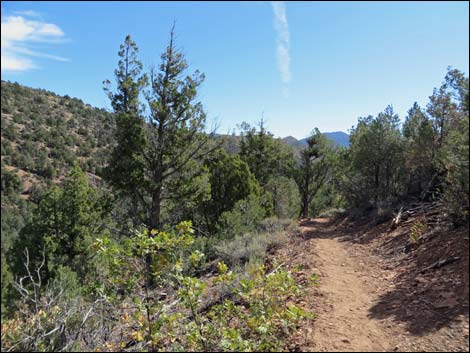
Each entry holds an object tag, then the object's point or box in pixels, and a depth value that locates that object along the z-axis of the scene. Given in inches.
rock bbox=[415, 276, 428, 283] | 233.0
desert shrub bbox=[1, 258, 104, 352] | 164.1
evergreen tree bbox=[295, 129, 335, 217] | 1019.3
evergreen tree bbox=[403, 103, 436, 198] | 526.2
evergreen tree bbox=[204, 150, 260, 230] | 785.6
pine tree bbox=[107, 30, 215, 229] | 465.7
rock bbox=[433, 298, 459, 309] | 182.1
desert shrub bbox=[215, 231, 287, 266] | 404.8
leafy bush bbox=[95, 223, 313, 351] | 163.6
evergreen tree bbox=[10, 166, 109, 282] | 627.2
